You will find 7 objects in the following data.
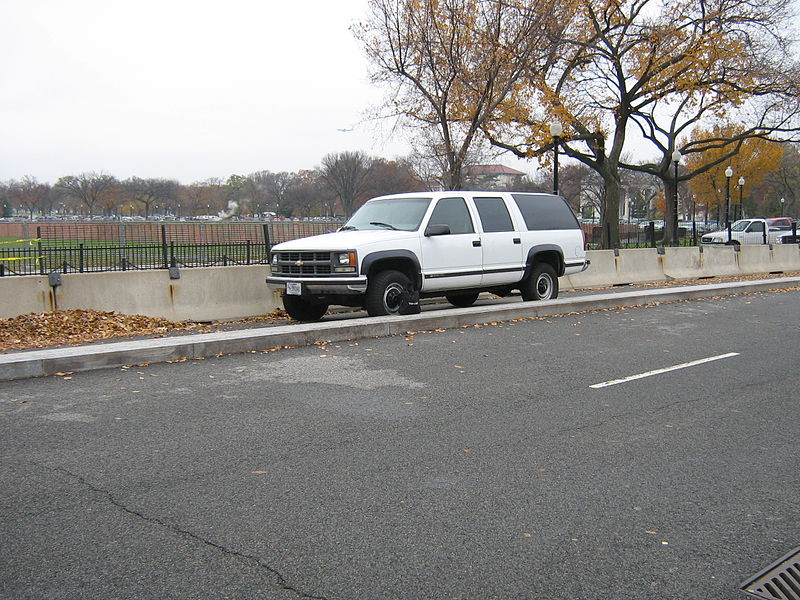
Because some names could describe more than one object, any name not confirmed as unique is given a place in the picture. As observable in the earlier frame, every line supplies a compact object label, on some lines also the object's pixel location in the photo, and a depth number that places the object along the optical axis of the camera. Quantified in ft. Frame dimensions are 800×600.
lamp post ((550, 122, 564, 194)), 73.20
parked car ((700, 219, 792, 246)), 142.51
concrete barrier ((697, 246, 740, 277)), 77.00
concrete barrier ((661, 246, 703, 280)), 72.90
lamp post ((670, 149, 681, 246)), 118.46
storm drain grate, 11.44
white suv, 37.96
